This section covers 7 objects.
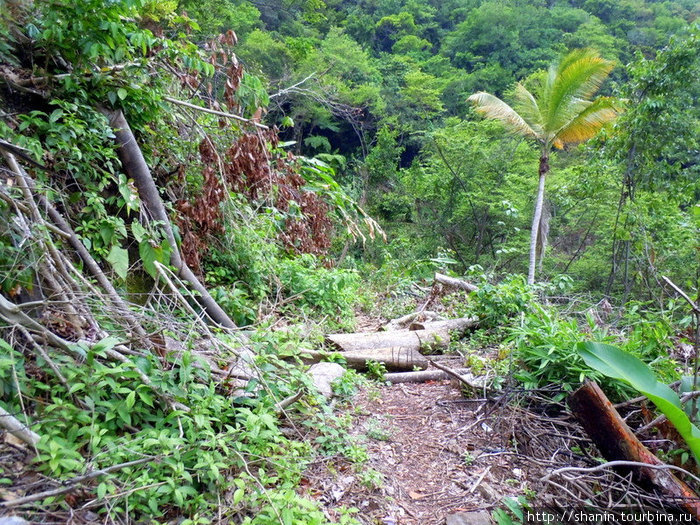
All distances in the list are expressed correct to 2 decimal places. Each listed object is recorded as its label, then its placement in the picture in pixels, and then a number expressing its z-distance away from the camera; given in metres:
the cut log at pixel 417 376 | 4.00
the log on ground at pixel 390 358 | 4.12
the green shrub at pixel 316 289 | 5.18
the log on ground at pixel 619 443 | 2.09
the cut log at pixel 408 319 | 5.80
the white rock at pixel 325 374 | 3.31
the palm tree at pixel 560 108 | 10.30
